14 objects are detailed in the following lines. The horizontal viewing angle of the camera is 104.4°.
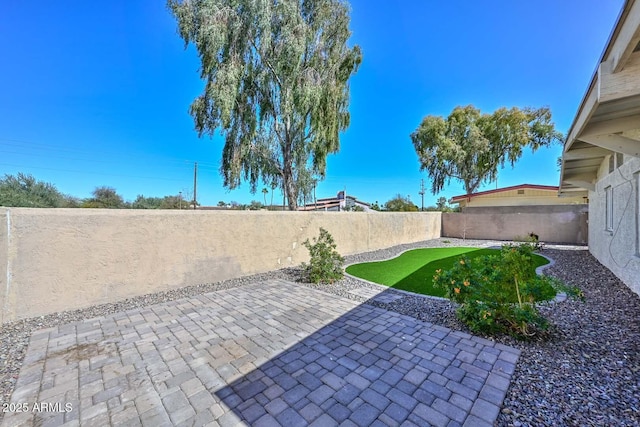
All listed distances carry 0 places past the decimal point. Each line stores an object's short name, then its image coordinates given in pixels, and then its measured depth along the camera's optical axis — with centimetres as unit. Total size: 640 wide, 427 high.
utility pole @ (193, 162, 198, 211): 2511
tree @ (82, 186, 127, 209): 2577
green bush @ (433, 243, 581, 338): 310
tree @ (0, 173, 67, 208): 1560
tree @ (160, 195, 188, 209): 3133
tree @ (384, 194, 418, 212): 2325
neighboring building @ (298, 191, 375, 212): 2870
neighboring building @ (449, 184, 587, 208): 1720
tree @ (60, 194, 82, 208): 2006
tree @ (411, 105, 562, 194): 2097
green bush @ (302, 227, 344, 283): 613
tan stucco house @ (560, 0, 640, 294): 220
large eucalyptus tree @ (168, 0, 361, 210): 996
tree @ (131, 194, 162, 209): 3183
